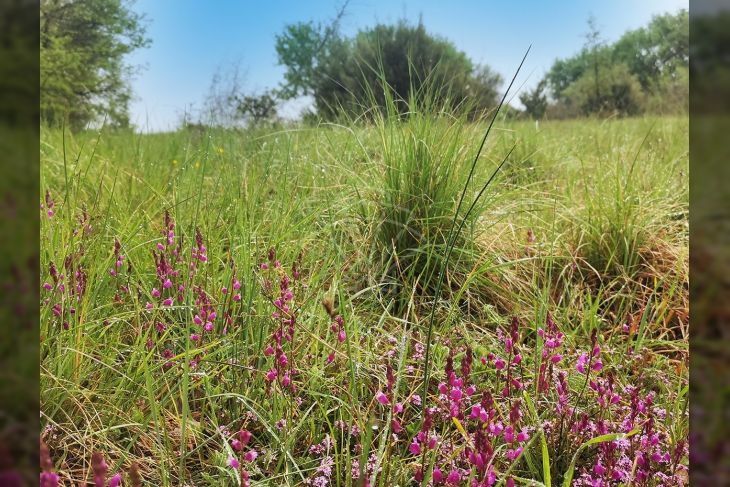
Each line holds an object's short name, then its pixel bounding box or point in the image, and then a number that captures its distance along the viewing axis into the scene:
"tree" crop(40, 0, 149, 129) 14.66
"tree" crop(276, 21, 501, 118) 10.26
